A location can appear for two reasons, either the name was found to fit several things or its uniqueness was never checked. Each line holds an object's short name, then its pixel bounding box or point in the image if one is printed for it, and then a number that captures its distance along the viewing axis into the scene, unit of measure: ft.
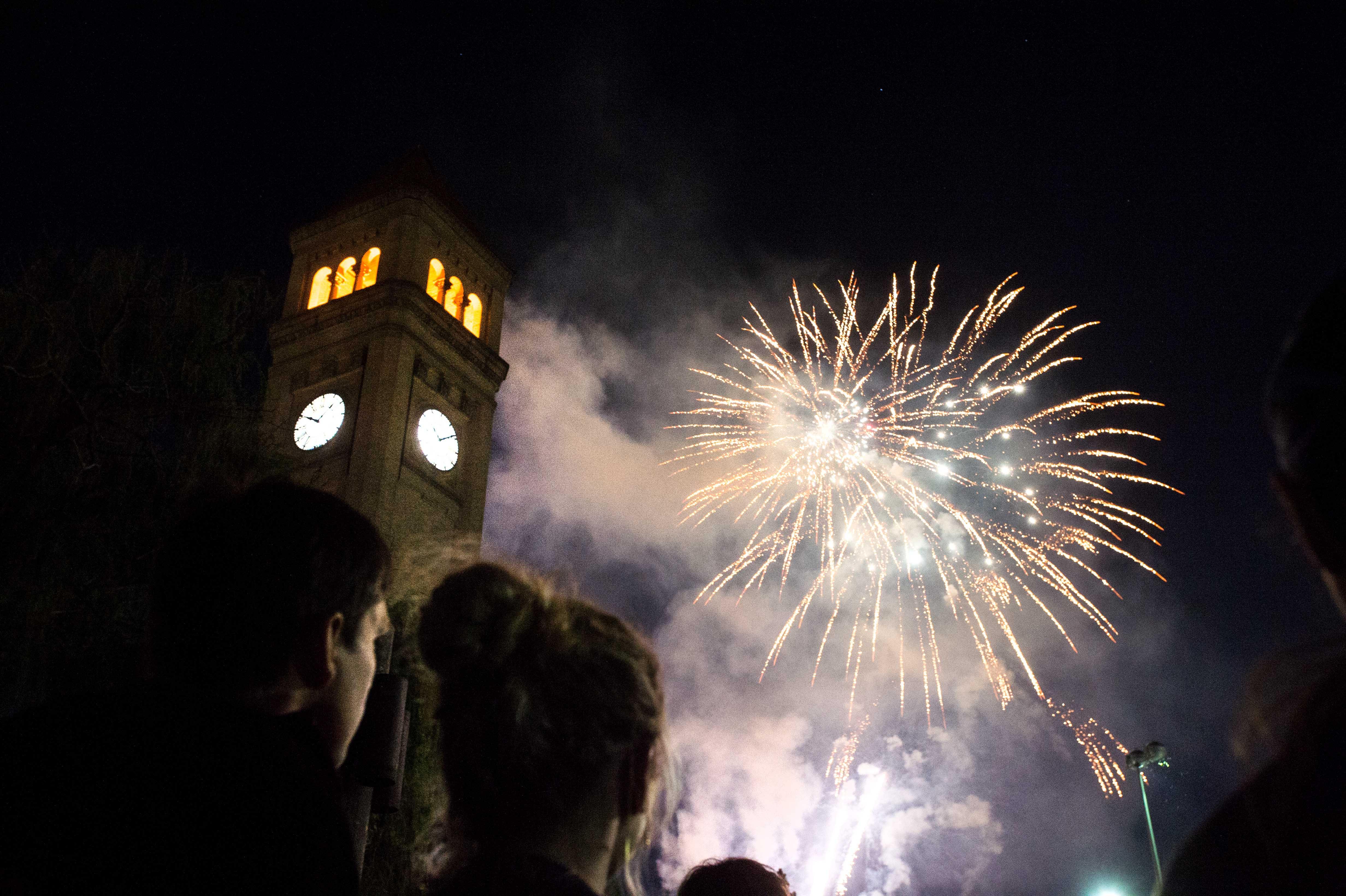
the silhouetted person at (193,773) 5.74
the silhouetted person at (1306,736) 3.26
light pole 61.21
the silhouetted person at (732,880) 12.71
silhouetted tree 36.81
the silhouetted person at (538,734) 6.19
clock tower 95.86
